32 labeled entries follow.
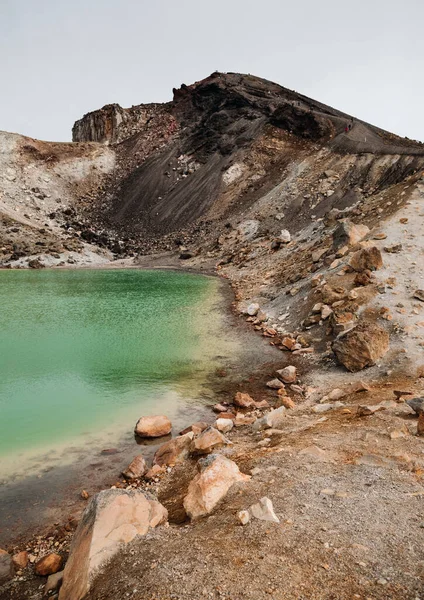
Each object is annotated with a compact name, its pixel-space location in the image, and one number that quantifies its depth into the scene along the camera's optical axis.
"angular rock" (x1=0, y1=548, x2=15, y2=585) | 6.57
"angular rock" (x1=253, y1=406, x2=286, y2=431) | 10.84
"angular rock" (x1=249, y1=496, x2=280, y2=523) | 6.20
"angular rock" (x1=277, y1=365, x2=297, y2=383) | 15.18
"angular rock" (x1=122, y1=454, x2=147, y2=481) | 9.50
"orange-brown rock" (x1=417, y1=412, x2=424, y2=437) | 8.48
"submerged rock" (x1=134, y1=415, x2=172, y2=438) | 11.45
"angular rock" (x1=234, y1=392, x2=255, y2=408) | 13.31
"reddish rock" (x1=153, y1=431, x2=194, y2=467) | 9.85
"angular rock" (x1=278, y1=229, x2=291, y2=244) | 40.09
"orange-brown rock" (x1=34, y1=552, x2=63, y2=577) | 6.57
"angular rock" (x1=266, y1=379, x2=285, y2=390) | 14.79
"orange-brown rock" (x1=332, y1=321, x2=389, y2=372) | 14.34
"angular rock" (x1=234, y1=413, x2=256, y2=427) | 11.79
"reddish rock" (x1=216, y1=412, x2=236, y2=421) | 12.59
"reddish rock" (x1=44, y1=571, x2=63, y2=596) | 6.06
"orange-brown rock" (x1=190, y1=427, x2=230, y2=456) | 9.77
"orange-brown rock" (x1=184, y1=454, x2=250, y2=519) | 6.99
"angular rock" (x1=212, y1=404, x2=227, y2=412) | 13.11
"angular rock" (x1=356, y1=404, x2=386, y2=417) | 10.15
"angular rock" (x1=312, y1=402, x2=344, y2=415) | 11.66
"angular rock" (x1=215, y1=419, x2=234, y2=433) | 11.38
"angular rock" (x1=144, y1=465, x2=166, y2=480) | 9.31
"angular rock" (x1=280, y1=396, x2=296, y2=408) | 12.81
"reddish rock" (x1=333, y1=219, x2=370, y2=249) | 24.97
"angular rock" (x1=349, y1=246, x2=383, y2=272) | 20.09
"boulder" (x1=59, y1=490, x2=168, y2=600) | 5.59
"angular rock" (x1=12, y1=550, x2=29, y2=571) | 6.79
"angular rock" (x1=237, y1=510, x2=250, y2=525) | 6.17
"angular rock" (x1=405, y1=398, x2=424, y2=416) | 9.33
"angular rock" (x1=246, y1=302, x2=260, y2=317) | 24.20
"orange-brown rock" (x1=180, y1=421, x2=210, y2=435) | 11.55
